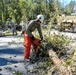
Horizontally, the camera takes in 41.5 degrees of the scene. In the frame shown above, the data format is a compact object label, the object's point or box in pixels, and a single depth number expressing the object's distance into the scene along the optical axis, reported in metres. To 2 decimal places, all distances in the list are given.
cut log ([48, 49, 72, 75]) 2.72
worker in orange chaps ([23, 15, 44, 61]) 3.84
